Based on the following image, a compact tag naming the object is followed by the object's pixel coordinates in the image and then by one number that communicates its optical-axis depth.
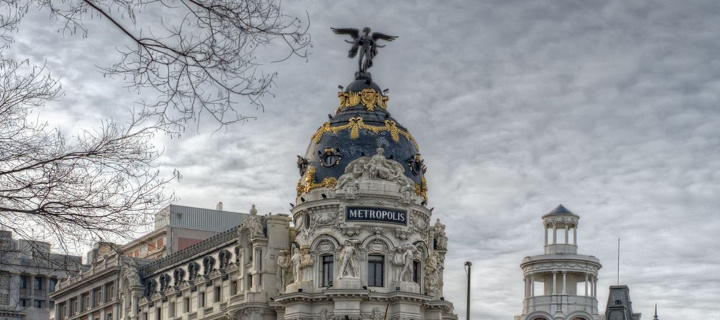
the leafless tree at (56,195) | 24.11
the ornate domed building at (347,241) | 74.88
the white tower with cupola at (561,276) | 94.19
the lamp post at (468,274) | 48.34
